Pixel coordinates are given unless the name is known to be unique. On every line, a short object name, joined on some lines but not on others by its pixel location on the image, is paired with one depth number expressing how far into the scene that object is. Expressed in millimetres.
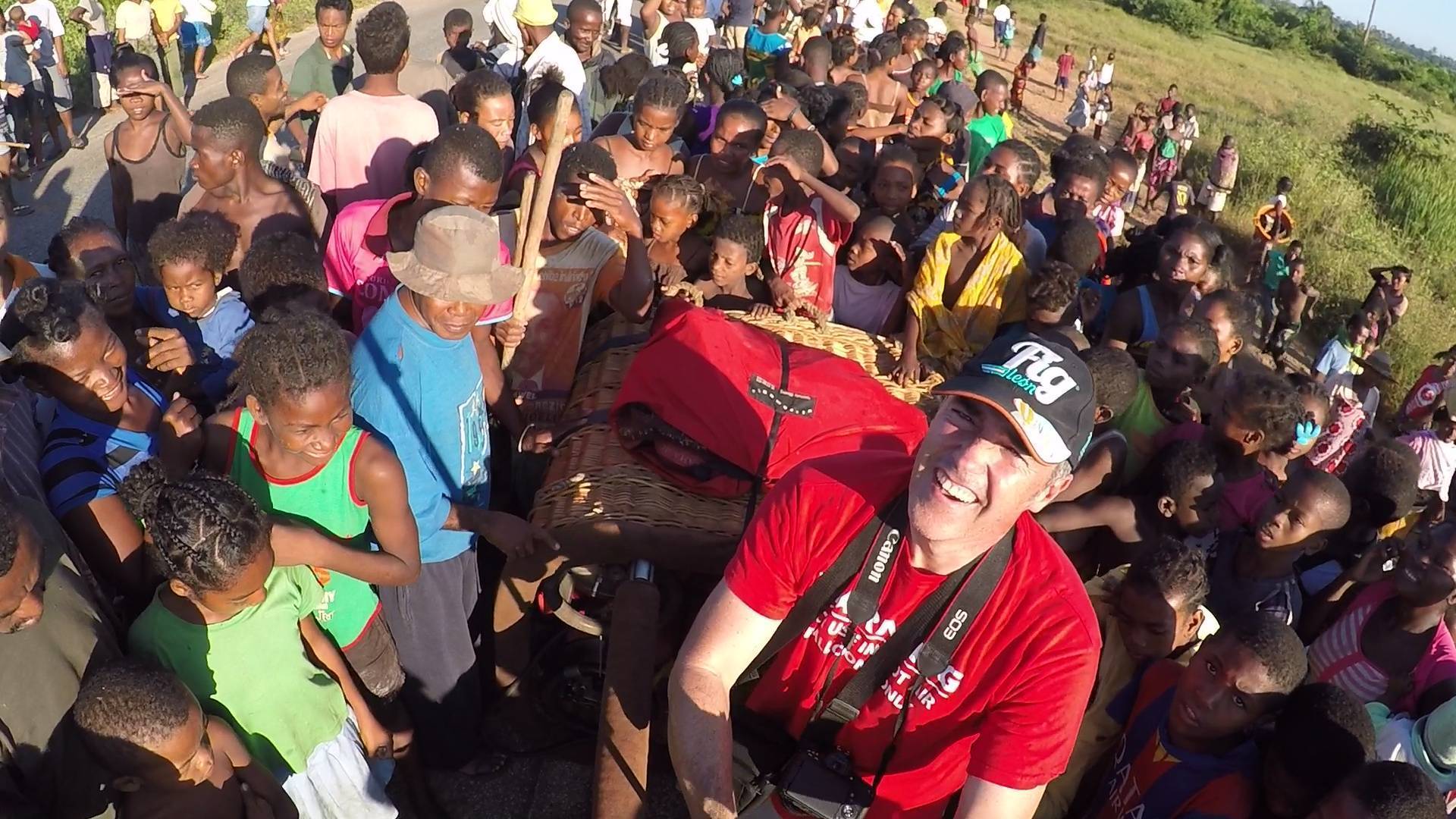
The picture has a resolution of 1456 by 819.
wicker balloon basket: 3016
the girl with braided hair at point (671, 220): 4465
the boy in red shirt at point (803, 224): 4855
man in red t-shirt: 1966
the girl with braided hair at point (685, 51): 9320
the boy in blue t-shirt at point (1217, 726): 2631
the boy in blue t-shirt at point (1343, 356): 7637
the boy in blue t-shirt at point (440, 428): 2953
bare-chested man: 4309
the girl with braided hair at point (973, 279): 4766
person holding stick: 3910
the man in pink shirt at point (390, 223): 3824
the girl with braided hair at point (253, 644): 2355
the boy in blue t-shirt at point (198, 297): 3631
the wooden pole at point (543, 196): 3365
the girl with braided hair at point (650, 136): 5250
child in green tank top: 2566
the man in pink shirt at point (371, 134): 5012
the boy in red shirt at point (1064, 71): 21047
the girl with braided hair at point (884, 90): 9000
